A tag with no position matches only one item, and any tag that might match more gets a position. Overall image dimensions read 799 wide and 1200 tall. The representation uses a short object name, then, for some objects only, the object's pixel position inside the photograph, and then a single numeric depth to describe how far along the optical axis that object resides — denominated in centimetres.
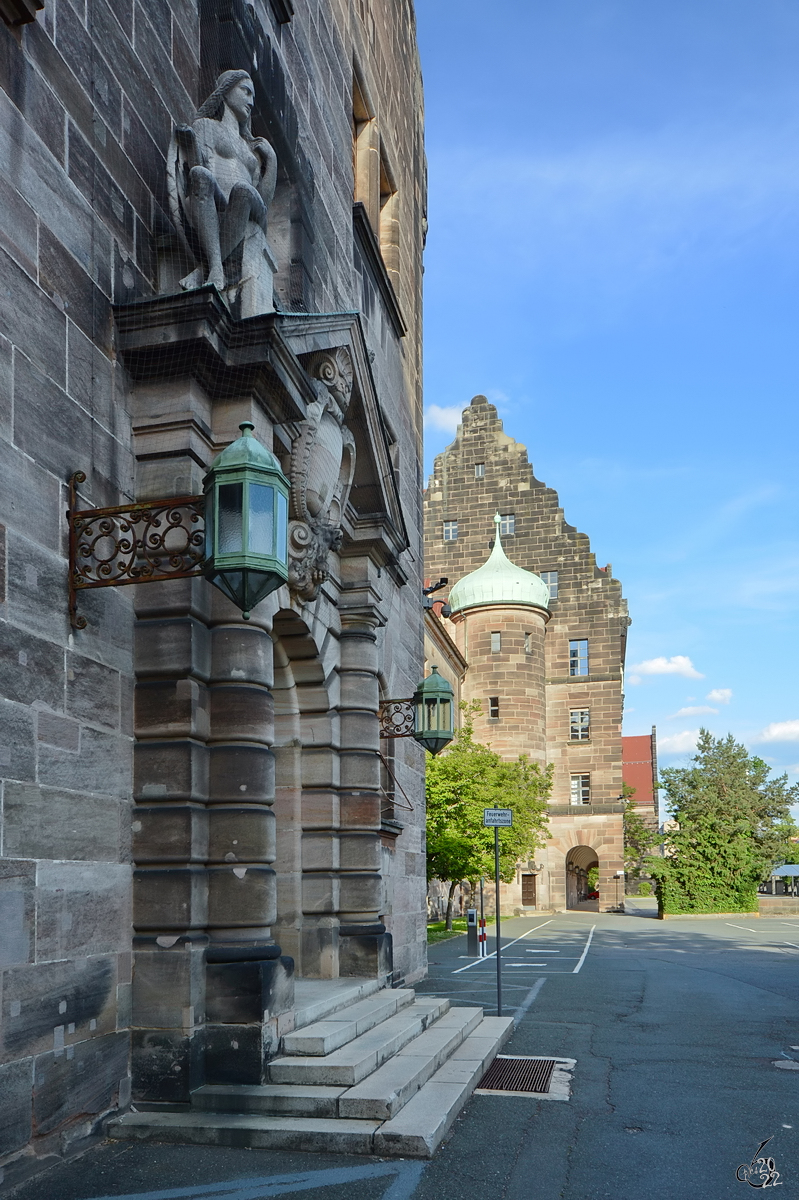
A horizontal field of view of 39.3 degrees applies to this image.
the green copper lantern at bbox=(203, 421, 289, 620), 631
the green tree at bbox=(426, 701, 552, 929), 2730
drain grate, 866
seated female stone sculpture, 824
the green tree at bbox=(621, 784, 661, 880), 6450
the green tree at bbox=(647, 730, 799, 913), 4041
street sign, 1203
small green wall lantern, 1258
